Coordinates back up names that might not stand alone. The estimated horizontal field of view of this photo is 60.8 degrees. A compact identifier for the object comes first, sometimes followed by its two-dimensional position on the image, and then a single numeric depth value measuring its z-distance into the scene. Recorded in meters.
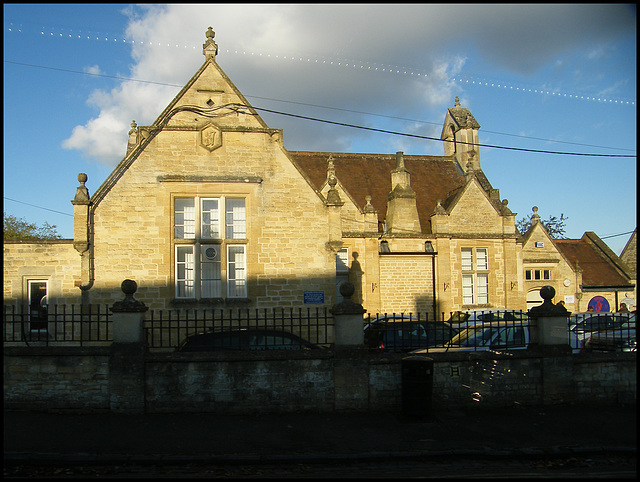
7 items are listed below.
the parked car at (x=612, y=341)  12.80
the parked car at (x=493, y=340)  11.98
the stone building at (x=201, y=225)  14.77
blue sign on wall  15.34
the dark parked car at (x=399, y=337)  10.92
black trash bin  9.70
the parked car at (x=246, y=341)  11.02
